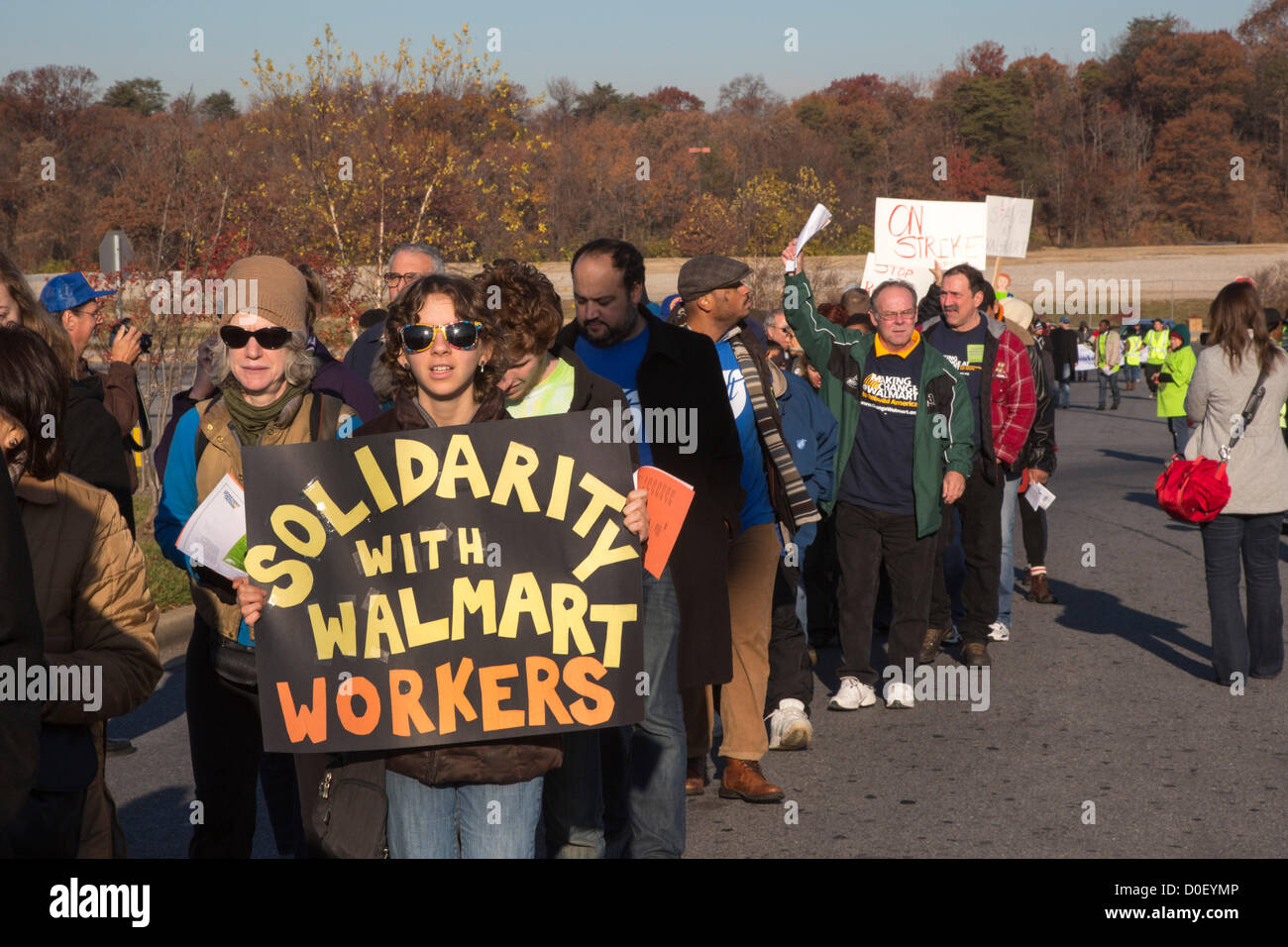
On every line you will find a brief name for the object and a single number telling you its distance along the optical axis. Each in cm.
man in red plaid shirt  808
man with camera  595
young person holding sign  319
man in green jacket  718
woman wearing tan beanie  388
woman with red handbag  730
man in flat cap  575
